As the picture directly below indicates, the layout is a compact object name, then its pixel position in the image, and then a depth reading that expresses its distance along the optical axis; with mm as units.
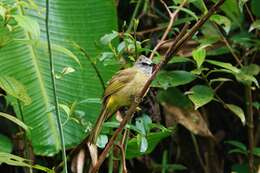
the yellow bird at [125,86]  4812
